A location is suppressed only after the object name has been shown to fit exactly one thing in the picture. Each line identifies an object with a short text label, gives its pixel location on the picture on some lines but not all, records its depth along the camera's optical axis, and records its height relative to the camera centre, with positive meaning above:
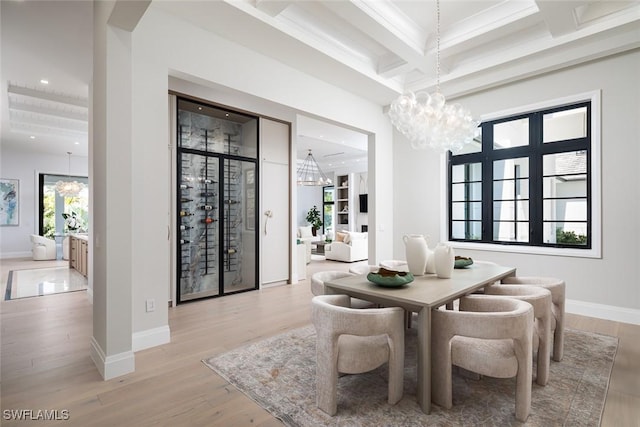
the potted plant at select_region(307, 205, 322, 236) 12.81 -0.30
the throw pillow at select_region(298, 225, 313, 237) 9.67 -0.62
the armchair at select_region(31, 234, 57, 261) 8.77 -1.01
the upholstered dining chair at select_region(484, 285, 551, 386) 2.20 -0.83
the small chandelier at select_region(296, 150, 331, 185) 11.37 +1.60
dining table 1.96 -0.56
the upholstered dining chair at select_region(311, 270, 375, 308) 2.71 -0.60
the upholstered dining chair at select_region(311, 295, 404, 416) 1.90 -0.83
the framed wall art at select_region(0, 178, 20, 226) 9.29 +0.27
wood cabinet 6.29 -0.90
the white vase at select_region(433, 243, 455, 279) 2.65 -0.42
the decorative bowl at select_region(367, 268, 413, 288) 2.33 -0.49
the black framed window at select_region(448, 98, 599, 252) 4.00 +0.41
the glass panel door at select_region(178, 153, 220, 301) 4.53 -0.20
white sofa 8.56 -0.97
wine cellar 4.54 +0.16
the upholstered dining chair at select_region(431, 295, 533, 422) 1.83 -0.83
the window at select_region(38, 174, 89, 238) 9.91 +0.14
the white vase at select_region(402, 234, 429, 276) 2.79 -0.36
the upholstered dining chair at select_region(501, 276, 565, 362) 2.57 -0.78
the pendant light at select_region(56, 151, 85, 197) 8.99 +0.66
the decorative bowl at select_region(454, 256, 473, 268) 3.15 -0.50
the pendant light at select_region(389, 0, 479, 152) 3.15 +0.92
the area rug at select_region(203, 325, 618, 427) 1.92 -1.24
